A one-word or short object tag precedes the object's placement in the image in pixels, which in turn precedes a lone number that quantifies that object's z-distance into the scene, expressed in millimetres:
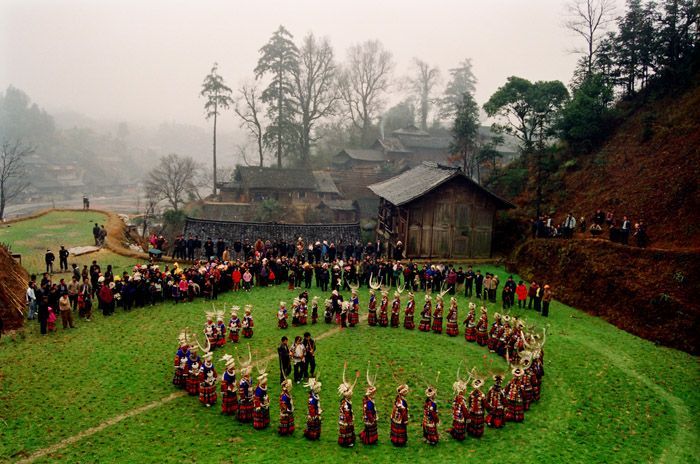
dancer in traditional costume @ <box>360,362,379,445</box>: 12023
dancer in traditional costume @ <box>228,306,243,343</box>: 18031
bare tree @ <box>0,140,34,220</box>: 75000
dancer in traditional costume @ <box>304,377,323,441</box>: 12039
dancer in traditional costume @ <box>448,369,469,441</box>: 12344
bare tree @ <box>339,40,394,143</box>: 74812
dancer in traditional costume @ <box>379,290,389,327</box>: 20359
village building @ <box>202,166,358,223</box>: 52844
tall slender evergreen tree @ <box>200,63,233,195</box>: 58812
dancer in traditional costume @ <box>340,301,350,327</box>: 20016
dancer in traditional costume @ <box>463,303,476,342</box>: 19078
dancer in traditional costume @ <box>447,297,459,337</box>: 19547
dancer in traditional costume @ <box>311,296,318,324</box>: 20414
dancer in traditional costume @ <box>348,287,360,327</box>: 20125
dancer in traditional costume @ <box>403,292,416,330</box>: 20016
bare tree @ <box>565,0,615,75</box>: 42188
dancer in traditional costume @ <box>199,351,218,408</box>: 13578
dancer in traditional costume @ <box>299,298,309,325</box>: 19812
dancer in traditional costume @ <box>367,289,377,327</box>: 20438
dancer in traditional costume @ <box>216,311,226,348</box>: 17297
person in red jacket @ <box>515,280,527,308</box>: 23000
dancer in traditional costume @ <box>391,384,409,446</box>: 12016
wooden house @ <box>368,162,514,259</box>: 31953
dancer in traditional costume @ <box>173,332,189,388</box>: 14539
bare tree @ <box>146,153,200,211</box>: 57031
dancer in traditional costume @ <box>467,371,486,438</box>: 12594
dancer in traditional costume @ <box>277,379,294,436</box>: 12180
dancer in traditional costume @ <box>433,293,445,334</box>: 19703
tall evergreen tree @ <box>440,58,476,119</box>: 89000
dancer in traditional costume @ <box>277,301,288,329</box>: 19641
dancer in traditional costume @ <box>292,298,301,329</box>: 19812
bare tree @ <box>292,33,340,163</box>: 65750
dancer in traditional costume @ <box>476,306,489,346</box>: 18594
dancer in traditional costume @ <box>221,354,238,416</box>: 13102
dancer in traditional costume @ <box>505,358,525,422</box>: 13375
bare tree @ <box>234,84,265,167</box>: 62312
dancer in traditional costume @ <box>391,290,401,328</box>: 20062
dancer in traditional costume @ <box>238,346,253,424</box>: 12828
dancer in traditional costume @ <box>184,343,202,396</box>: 14141
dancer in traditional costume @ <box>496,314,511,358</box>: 17375
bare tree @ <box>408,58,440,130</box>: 92000
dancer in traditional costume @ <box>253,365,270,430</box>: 12492
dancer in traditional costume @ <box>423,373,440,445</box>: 12078
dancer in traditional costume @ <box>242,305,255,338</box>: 18558
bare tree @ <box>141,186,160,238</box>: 45975
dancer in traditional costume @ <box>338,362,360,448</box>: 11898
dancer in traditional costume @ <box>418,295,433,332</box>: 20000
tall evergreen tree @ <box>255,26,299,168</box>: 60750
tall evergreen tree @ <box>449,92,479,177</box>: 45719
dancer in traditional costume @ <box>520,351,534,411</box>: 13898
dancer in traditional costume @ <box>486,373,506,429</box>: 13102
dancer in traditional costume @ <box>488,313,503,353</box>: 18031
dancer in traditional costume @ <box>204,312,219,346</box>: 17152
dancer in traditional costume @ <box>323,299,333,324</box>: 20477
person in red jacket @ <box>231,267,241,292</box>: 24195
